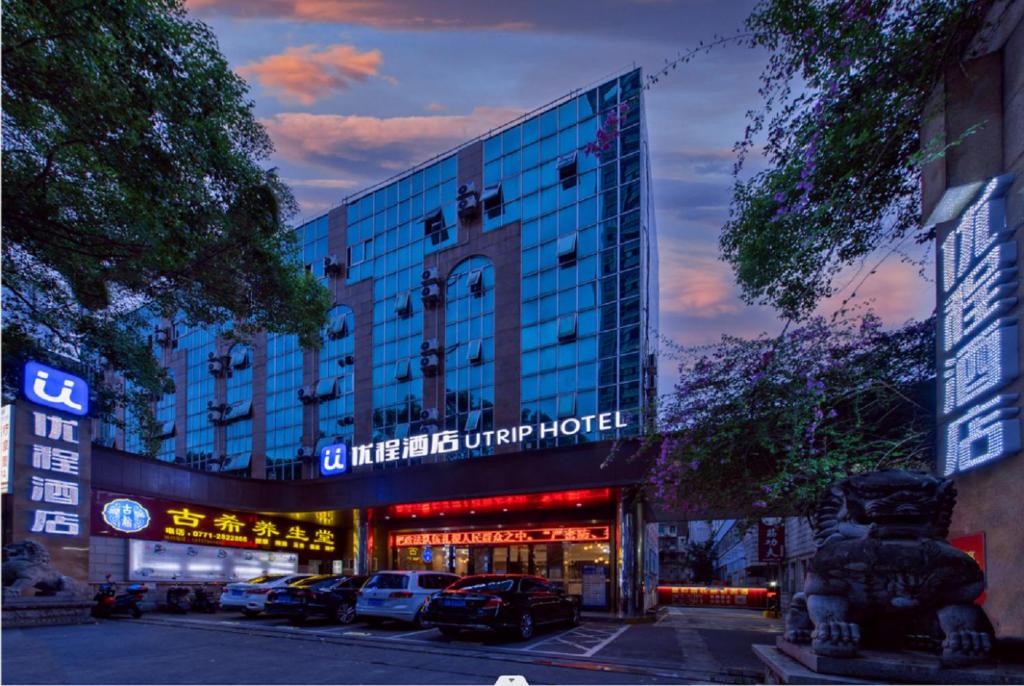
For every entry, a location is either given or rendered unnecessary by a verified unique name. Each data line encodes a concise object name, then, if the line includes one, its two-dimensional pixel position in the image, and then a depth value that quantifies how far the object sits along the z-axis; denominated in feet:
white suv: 54.08
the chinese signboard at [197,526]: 71.61
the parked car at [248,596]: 62.80
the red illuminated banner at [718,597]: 108.37
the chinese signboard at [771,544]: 81.97
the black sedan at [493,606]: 44.62
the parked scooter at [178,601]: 69.72
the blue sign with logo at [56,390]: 58.75
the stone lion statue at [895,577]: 18.71
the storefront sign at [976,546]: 25.29
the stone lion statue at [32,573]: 52.65
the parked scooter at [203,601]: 71.20
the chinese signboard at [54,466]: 57.72
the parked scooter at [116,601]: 60.44
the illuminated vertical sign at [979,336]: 23.67
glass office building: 83.51
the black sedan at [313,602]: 56.29
